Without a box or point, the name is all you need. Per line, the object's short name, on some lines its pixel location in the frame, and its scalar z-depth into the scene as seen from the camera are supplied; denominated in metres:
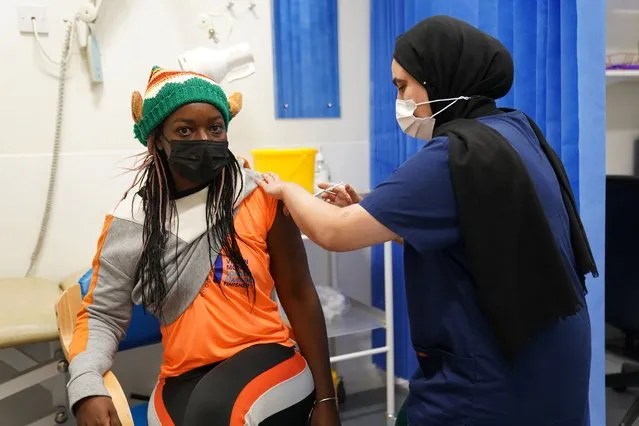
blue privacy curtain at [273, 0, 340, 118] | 2.29
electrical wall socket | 1.91
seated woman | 1.24
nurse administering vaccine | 0.95
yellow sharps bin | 1.92
